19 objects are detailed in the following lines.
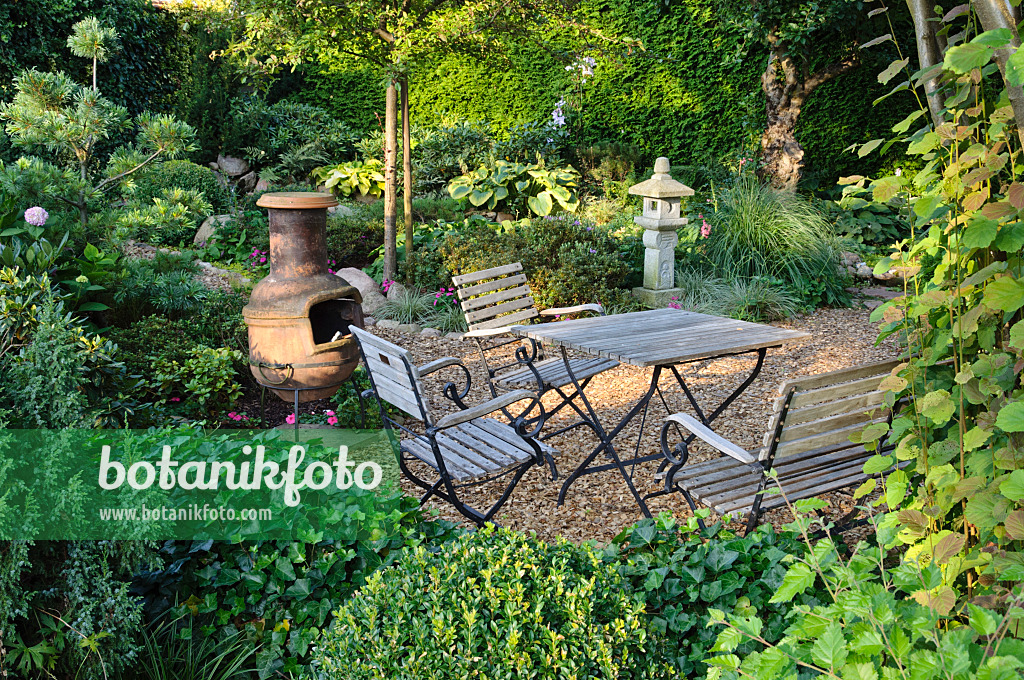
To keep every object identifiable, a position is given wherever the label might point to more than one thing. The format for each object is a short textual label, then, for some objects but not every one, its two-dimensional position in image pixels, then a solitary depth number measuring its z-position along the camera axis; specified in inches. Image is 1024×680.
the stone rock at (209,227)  337.1
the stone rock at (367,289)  295.1
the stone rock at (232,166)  433.1
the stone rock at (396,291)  294.7
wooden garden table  143.1
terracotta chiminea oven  164.7
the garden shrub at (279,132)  438.0
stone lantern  295.4
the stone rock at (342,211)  369.4
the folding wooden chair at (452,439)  127.2
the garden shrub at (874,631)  49.9
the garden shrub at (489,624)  69.6
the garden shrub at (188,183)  334.2
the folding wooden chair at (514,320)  172.6
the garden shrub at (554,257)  278.8
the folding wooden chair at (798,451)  110.2
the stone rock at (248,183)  430.5
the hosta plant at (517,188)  386.3
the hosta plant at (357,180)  418.9
